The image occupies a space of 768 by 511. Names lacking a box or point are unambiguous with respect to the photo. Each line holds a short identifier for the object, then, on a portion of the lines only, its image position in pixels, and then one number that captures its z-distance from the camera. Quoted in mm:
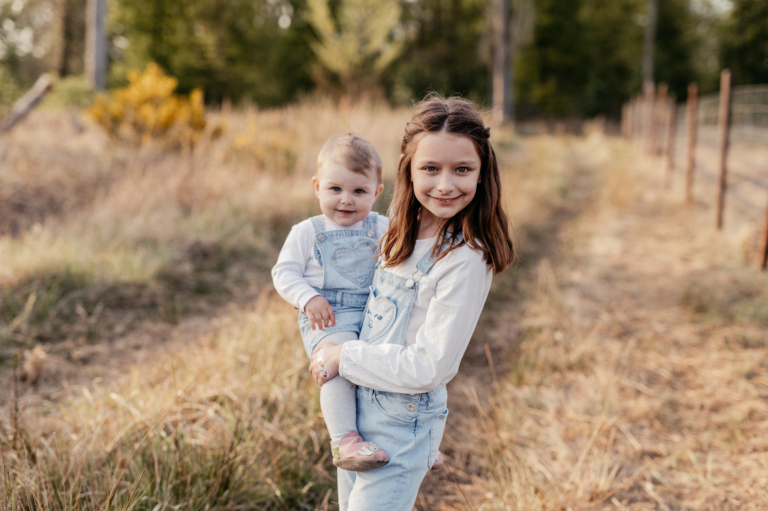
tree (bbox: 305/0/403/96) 15820
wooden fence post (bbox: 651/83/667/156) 12047
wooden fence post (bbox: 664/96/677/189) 9109
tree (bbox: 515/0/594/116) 27188
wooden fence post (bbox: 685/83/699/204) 7352
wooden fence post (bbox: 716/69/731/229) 5570
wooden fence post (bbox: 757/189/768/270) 4316
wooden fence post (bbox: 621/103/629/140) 19981
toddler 1487
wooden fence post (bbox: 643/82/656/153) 12914
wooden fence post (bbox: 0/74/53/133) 7429
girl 1290
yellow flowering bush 7012
